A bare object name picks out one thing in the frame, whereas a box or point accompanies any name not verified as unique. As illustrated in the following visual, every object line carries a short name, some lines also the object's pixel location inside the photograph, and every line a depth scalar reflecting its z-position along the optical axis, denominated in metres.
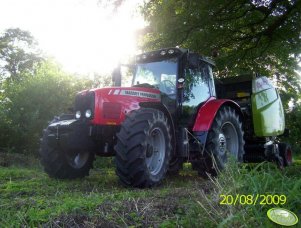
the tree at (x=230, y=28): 7.23
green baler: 6.22
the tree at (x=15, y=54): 27.31
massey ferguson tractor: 3.96
